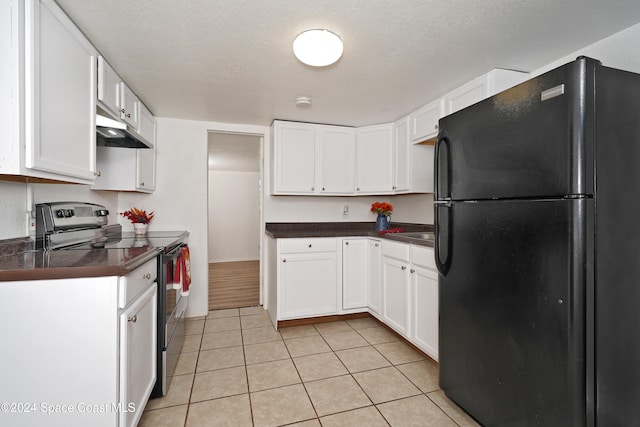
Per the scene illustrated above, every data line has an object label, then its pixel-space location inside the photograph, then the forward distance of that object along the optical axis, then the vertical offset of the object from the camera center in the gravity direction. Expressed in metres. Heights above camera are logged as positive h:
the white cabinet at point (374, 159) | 3.15 +0.60
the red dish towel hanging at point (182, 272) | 2.10 -0.45
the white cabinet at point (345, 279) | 2.38 -0.62
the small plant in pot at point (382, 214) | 3.22 -0.01
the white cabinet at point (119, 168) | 2.40 +0.36
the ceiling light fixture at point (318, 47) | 1.57 +0.92
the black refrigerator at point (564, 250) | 1.05 -0.14
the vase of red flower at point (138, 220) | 2.67 -0.08
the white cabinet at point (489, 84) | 1.97 +0.90
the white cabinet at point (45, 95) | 1.11 +0.51
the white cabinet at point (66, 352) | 1.04 -0.53
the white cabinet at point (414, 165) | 2.87 +0.48
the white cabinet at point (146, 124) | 2.48 +0.81
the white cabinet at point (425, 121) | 2.47 +0.84
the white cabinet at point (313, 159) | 3.06 +0.59
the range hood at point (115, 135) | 1.76 +0.53
